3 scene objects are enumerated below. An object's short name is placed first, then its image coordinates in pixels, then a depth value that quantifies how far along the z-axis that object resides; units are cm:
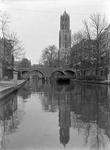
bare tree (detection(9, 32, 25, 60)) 3403
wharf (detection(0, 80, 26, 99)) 1141
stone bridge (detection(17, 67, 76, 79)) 7169
